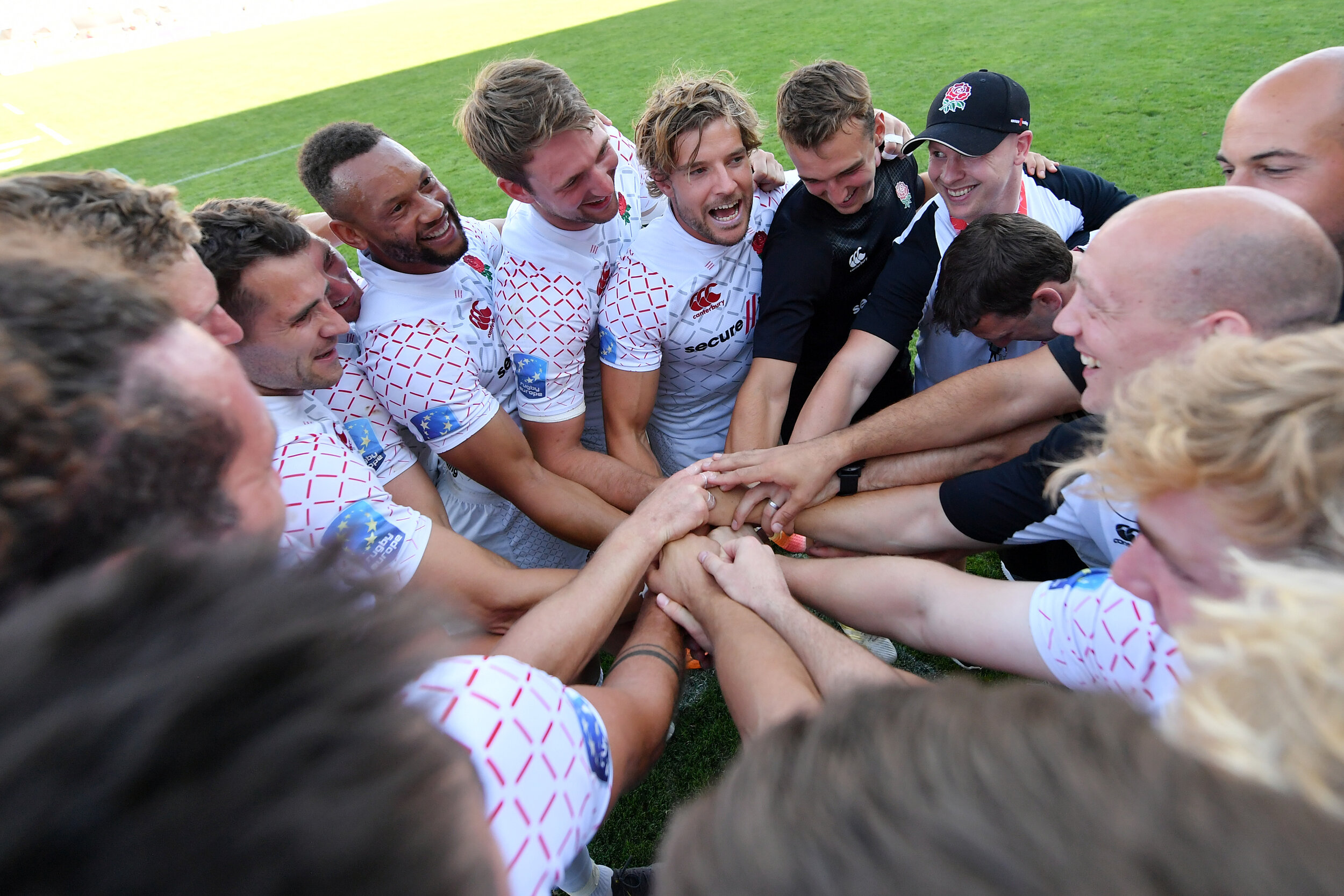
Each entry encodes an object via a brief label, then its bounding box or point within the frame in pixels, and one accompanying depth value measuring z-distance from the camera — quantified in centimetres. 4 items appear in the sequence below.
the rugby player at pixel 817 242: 316
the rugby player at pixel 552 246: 309
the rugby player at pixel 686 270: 312
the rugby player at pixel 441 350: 278
